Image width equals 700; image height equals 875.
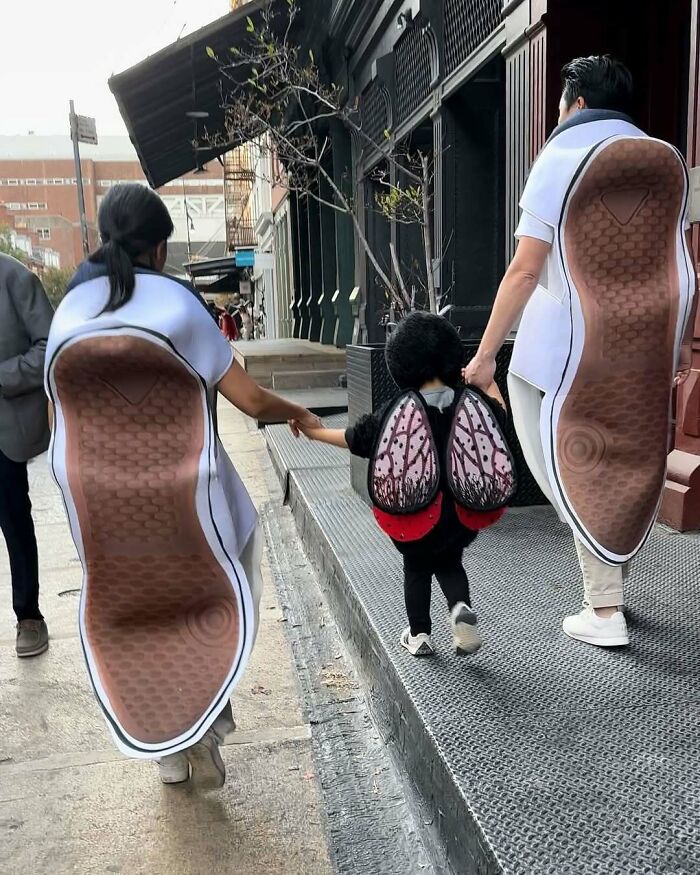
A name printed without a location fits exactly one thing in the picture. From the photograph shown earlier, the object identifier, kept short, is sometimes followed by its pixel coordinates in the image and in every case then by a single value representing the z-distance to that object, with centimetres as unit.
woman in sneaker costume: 199
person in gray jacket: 319
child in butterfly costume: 225
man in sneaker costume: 240
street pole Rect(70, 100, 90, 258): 1722
